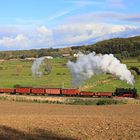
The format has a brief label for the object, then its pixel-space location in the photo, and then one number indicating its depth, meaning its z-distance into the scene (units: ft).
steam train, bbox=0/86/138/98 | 266.34
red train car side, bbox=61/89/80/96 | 279.49
